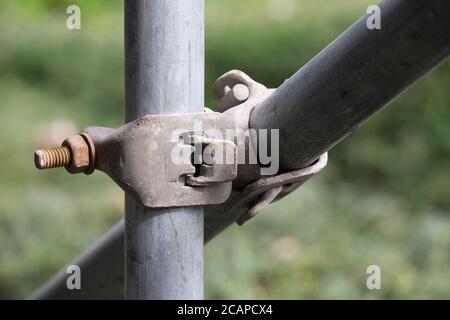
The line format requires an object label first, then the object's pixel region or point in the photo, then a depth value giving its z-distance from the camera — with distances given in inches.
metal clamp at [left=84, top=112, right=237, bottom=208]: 43.1
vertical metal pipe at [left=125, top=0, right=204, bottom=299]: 43.1
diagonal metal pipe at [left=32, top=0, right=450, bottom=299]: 40.2
